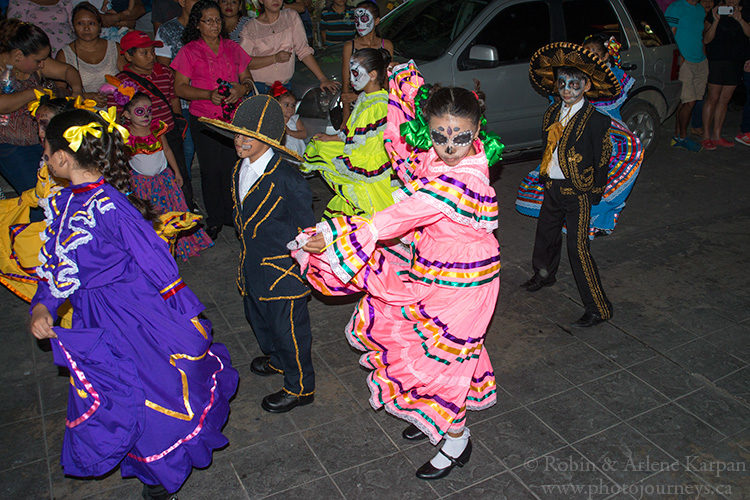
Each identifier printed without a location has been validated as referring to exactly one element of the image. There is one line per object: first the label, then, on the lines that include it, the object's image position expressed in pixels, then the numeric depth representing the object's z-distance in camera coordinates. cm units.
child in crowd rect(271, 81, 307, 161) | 654
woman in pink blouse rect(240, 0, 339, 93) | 733
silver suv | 783
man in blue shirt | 930
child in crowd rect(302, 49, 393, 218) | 534
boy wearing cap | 600
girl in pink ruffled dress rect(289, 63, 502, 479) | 328
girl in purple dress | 305
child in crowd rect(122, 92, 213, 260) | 571
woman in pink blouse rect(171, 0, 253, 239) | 622
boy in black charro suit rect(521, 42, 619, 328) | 486
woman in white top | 628
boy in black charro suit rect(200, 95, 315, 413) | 365
